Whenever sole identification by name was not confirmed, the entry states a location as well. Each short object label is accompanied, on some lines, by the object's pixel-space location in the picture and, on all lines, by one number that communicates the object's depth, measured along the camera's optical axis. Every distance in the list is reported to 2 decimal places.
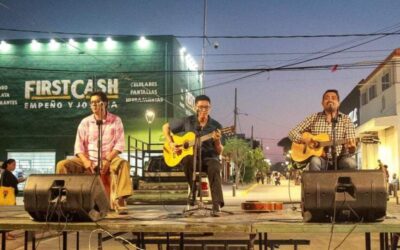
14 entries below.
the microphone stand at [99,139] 6.09
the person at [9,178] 12.30
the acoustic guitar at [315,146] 7.38
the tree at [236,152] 50.91
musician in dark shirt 6.79
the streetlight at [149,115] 23.91
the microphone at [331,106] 7.28
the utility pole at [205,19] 21.91
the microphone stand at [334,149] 6.13
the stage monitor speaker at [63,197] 5.39
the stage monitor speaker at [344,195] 5.09
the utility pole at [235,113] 54.59
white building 32.69
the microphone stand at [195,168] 6.38
